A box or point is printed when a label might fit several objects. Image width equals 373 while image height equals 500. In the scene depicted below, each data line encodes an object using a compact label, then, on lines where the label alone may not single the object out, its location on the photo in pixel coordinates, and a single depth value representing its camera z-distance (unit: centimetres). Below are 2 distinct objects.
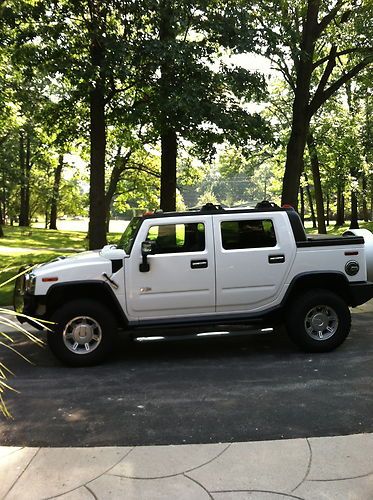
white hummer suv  546
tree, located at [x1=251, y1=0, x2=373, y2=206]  1210
